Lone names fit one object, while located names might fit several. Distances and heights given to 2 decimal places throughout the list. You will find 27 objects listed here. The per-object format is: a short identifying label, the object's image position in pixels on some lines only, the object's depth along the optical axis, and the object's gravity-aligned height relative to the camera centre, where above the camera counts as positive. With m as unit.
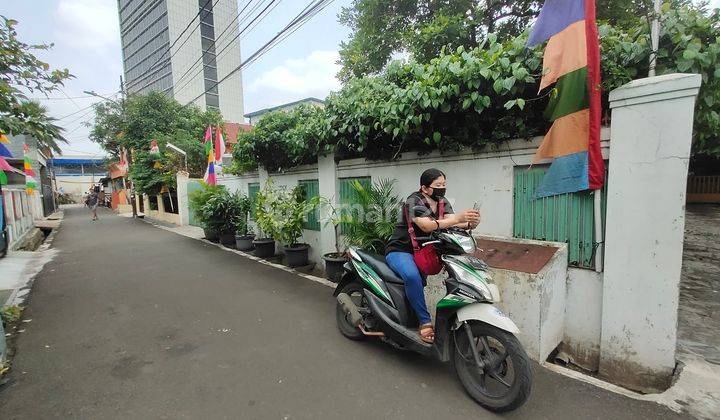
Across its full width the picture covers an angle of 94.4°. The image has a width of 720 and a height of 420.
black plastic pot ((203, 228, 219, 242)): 9.90 -1.27
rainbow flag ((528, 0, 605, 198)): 2.76 +0.81
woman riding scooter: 2.67 -0.34
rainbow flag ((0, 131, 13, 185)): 4.72 +0.50
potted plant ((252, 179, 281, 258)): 6.54 -0.53
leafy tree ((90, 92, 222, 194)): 15.45 +3.39
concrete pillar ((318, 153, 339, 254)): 6.04 -0.06
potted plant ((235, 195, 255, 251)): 8.41 -0.99
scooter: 2.21 -1.07
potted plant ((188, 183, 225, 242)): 9.41 -0.24
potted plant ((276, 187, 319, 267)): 6.31 -0.62
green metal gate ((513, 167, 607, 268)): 3.13 -0.33
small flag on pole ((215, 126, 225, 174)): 9.51 +1.29
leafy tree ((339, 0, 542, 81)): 7.04 +3.78
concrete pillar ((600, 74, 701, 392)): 2.49 -0.35
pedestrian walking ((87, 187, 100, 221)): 18.39 -0.40
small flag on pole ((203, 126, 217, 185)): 9.44 +0.68
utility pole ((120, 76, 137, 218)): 17.67 +4.48
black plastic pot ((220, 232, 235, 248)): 9.17 -1.30
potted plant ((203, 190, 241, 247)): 8.97 -0.58
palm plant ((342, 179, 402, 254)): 4.71 -0.39
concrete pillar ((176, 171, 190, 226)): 14.15 -0.17
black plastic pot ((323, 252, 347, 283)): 5.36 -1.25
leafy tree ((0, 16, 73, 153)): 3.73 +1.18
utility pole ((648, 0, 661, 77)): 2.62 +1.17
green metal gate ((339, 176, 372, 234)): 5.31 -0.08
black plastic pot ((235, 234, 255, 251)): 8.38 -1.27
